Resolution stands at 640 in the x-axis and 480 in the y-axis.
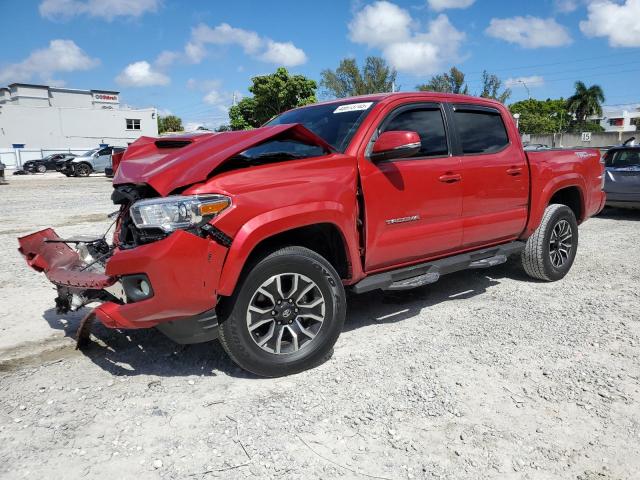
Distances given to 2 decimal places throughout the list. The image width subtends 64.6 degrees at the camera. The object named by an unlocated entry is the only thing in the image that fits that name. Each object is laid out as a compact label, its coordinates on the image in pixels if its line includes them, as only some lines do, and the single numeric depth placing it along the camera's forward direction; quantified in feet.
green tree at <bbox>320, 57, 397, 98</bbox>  154.51
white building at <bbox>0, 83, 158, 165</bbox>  172.55
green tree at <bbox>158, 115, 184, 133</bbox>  270.36
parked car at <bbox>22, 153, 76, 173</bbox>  114.73
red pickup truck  9.56
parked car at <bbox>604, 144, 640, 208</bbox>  31.96
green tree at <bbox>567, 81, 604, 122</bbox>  219.00
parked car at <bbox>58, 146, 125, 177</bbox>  92.17
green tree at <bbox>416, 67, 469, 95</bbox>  142.00
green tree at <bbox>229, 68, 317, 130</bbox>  124.98
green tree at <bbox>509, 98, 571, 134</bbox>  199.41
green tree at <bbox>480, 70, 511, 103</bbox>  150.51
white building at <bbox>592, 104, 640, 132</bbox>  338.75
